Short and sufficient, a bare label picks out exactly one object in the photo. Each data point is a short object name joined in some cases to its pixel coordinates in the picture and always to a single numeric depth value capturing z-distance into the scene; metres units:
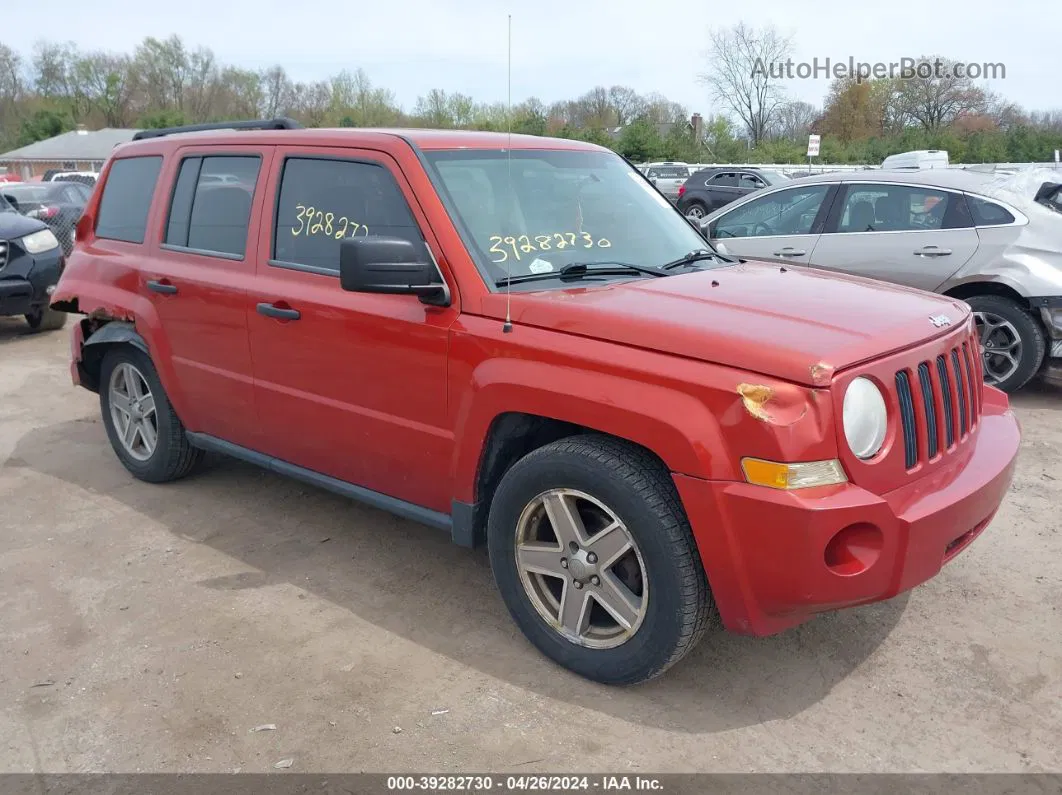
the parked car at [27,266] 9.52
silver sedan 6.69
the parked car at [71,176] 26.76
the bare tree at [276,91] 74.31
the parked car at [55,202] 13.76
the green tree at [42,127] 76.06
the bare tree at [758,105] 56.03
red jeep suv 2.72
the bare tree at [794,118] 61.12
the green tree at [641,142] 42.16
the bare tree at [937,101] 52.75
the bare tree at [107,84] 82.56
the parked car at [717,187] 22.78
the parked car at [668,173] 31.22
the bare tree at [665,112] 51.38
